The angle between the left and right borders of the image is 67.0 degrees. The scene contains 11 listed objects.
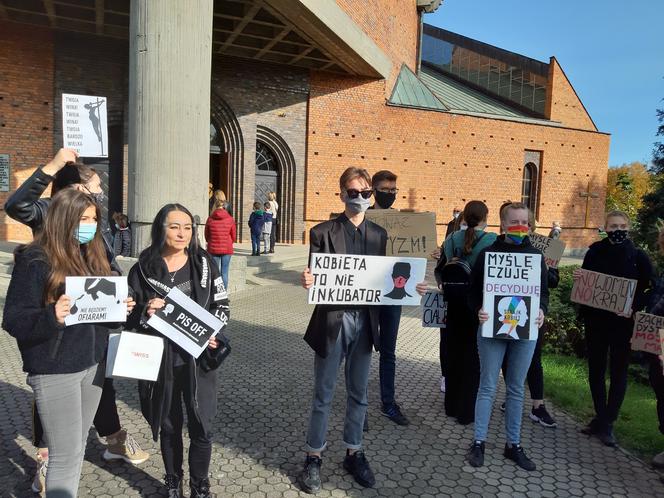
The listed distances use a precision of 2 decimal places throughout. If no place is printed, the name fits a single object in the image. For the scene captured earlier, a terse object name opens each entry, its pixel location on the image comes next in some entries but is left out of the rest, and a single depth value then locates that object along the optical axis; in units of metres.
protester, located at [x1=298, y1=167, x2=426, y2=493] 3.39
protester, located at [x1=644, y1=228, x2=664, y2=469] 3.94
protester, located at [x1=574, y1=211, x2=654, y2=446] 4.23
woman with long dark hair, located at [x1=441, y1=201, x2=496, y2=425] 4.33
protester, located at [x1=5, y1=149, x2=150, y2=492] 3.01
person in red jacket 9.80
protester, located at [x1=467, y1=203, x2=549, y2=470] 3.74
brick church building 9.55
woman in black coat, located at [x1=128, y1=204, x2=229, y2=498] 3.00
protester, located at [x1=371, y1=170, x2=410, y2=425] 4.46
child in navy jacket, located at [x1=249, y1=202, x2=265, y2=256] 15.18
